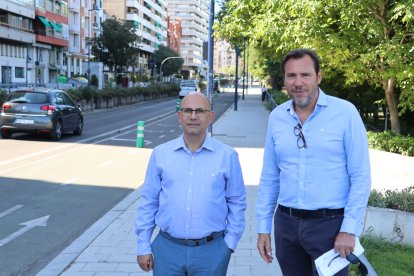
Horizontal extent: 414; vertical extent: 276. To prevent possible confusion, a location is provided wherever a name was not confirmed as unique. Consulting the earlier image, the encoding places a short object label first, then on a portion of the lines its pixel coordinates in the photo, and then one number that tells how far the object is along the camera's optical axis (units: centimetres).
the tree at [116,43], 5716
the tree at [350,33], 1255
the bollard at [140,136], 1509
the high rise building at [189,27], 17638
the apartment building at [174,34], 15488
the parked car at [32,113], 1599
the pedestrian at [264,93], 5372
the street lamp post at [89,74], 4272
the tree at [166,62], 10056
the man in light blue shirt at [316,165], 281
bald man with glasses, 292
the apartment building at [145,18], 10612
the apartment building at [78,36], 6788
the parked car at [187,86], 5153
